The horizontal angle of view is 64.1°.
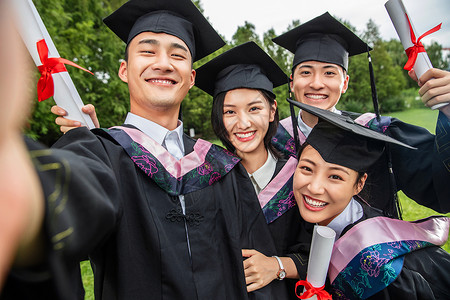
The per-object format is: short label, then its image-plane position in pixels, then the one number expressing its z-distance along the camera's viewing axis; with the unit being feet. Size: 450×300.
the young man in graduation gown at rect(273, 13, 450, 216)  2.51
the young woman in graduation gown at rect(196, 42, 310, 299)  2.73
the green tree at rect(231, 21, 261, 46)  69.33
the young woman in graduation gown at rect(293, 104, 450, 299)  2.26
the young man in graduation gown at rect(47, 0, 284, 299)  1.95
